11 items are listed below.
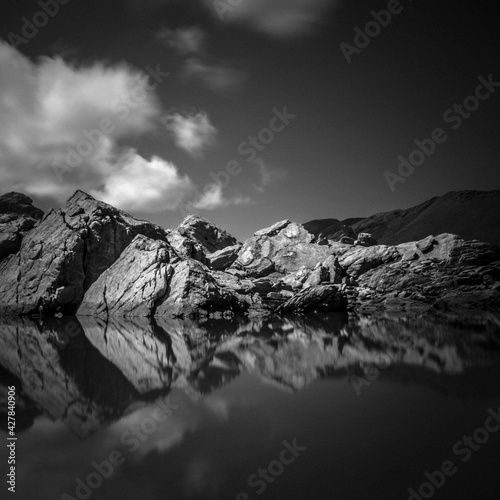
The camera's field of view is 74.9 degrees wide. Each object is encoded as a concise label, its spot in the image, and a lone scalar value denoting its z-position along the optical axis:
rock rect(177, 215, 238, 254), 68.25
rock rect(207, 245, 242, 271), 58.08
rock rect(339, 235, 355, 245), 71.50
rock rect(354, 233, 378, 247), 65.44
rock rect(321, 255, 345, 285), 42.19
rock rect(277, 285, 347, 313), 36.75
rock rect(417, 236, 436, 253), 46.62
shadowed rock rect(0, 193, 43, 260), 45.00
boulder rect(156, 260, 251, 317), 35.00
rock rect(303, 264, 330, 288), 41.88
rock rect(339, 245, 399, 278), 46.91
